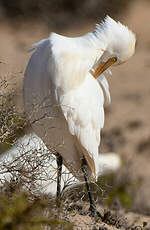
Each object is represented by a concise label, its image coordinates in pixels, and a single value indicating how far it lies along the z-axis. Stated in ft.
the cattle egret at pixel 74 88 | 31.58
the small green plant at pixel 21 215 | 19.33
